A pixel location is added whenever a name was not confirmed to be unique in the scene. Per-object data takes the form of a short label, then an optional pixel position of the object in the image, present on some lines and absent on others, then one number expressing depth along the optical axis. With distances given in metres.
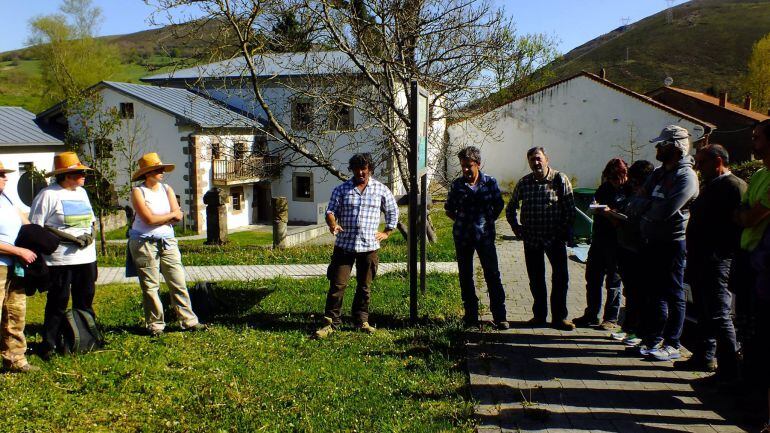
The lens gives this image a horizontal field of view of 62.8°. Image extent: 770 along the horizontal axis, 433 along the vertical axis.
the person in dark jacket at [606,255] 6.25
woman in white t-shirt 5.51
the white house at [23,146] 30.98
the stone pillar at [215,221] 17.00
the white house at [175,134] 34.44
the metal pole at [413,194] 6.47
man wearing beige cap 5.08
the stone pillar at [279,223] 14.78
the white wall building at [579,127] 32.41
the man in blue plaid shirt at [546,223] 6.22
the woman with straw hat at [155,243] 6.04
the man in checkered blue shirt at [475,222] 6.30
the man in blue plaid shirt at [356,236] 6.29
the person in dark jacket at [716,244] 4.67
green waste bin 13.05
